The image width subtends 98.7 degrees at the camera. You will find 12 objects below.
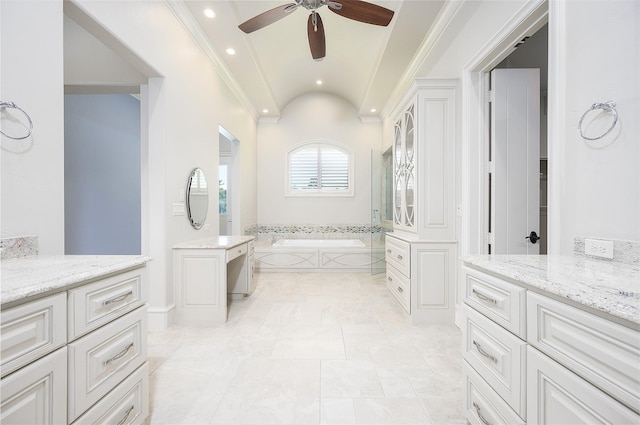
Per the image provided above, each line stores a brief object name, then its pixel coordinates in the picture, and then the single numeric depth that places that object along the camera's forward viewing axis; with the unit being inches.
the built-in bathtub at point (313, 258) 185.8
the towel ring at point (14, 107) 46.3
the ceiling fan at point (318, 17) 83.3
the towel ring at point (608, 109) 47.4
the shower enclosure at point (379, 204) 163.9
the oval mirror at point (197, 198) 114.6
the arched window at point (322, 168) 224.1
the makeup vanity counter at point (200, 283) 102.7
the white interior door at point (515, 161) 88.1
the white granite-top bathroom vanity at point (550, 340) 26.4
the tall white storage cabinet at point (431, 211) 104.0
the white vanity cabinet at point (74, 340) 29.0
